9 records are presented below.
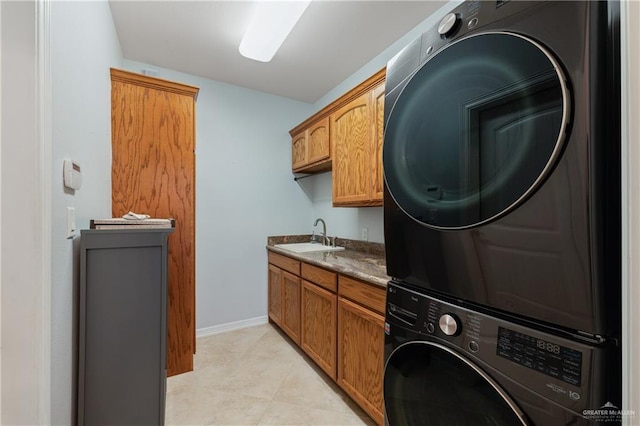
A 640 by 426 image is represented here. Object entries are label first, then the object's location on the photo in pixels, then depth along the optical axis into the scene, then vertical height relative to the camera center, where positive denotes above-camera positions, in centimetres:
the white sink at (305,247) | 262 -36
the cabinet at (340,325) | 145 -76
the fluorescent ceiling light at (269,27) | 155 +117
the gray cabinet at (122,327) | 117 -52
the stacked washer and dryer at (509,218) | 52 -1
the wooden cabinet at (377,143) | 183 +48
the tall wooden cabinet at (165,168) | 187 +31
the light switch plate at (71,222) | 106 -4
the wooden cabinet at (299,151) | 284 +67
